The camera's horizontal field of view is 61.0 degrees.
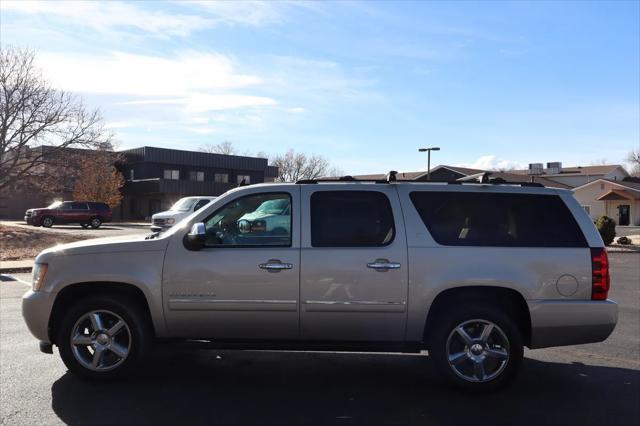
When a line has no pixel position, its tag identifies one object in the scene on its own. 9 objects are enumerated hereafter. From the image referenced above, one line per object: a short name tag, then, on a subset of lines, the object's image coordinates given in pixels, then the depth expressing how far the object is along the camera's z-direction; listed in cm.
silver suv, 479
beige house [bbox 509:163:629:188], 7425
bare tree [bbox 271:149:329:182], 8519
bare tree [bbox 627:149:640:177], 9288
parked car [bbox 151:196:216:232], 1803
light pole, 4653
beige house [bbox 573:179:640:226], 5775
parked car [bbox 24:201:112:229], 3516
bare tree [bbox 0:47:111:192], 2683
